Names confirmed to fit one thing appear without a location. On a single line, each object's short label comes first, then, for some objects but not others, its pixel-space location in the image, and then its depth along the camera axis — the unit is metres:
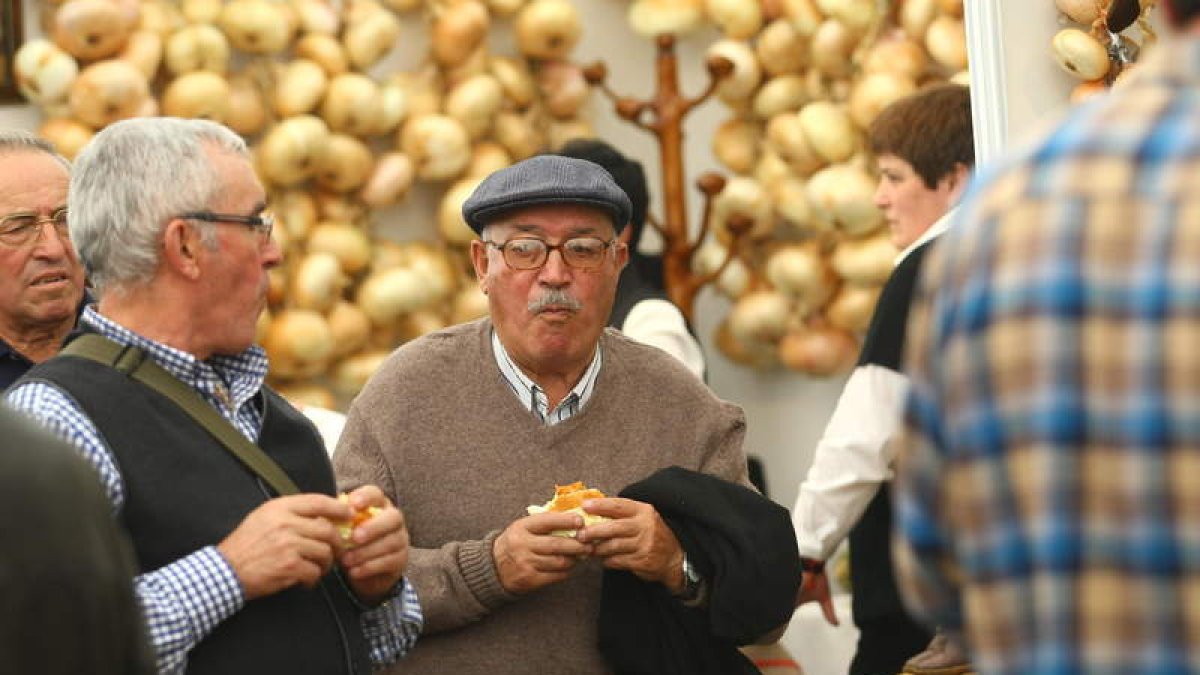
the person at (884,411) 6.73
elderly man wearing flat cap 5.25
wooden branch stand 9.21
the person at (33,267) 5.36
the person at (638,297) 7.32
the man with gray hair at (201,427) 4.01
